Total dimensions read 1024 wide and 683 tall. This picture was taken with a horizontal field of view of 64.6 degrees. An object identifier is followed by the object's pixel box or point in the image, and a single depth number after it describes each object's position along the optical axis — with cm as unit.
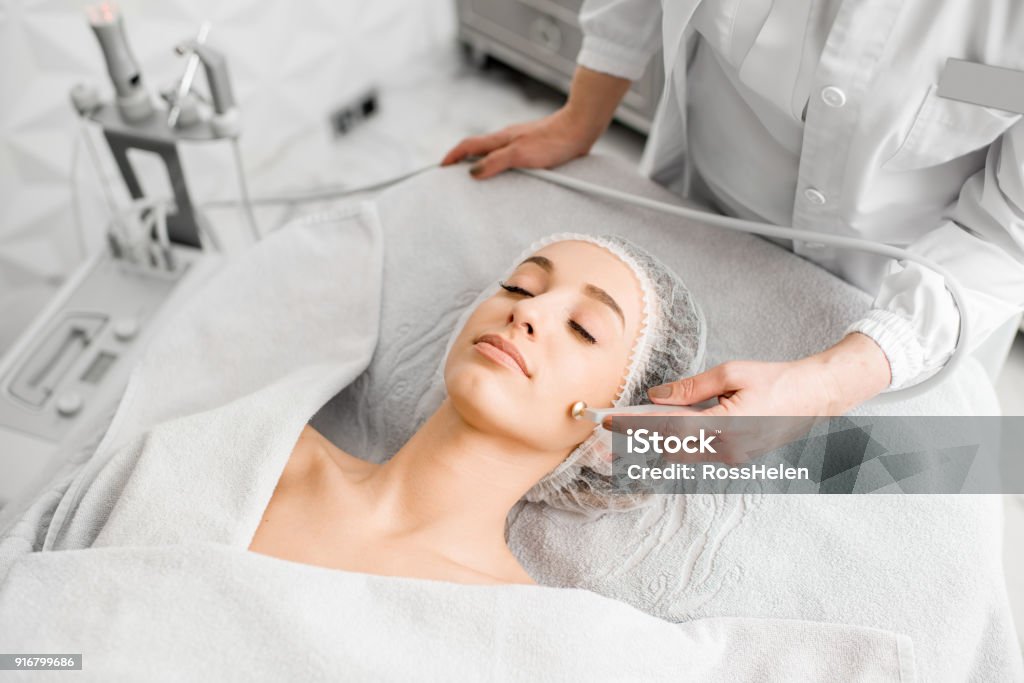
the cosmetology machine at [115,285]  139
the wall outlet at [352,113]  274
